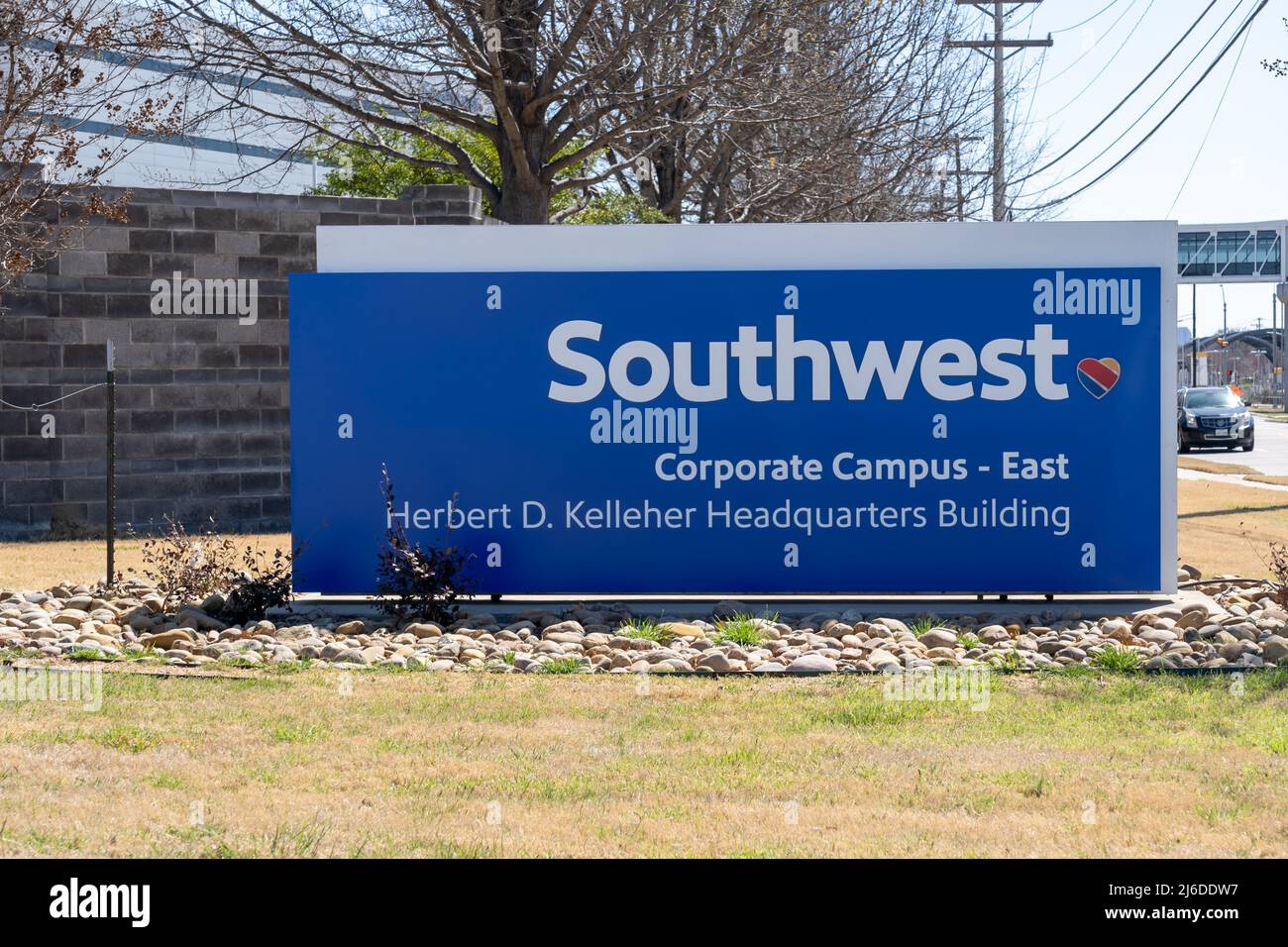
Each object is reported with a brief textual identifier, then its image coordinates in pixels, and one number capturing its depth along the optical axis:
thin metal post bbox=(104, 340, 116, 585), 12.09
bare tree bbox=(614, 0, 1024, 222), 21.31
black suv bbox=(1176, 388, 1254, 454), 40.94
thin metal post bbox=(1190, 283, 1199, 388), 94.88
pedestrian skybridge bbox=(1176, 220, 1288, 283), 78.94
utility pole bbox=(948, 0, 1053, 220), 31.27
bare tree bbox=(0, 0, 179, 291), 13.04
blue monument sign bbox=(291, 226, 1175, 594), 11.41
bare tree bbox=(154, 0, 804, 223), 17.94
